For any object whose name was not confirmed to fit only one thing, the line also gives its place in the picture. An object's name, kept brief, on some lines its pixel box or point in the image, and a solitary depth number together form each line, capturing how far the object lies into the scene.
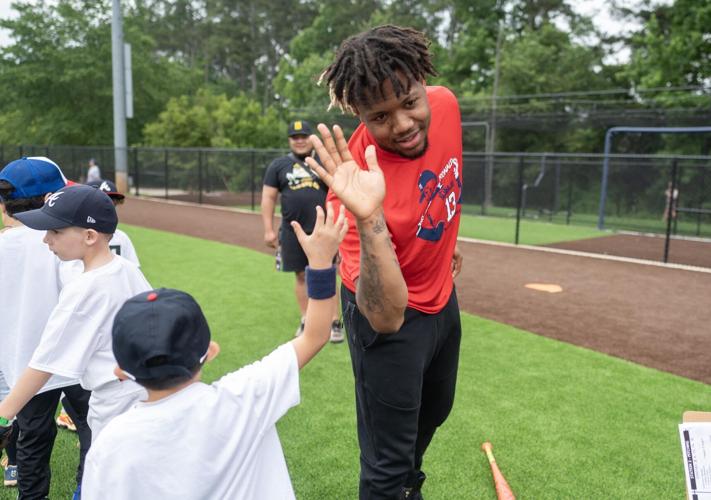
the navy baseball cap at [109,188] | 3.92
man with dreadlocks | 2.01
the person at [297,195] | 5.87
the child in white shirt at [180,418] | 1.53
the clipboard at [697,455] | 2.16
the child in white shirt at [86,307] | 2.20
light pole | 21.70
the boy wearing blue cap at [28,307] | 2.85
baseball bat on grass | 3.13
